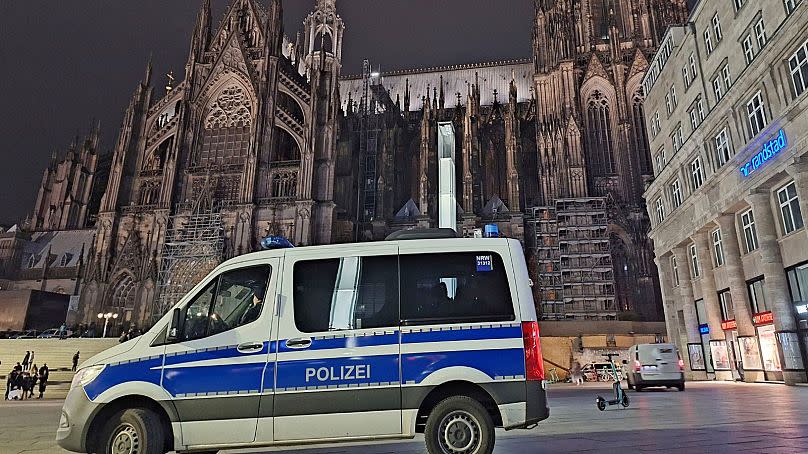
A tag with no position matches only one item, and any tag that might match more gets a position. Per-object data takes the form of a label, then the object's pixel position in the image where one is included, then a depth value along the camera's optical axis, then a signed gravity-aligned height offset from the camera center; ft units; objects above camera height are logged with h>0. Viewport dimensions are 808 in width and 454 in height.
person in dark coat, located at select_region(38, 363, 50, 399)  56.85 -2.61
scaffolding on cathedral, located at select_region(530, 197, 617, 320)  106.73 +21.63
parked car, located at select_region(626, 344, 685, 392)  45.91 -0.80
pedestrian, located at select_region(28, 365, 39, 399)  56.44 -2.79
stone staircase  79.36 +0.80
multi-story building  48.21 +19.85
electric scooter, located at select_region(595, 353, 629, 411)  28.35 -2.42
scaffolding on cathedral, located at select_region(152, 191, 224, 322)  116.57 +24.31
